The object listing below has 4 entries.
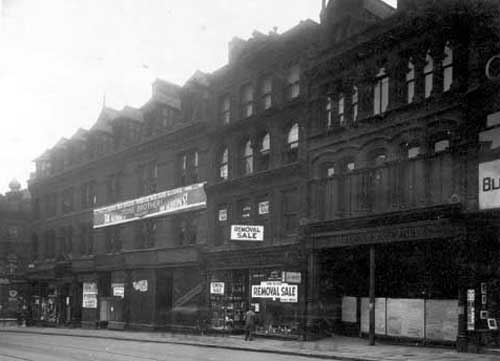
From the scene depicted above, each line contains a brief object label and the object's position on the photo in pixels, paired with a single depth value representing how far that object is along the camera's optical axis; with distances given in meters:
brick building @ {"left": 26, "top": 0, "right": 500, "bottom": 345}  24.86
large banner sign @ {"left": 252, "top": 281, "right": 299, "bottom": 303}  32.44
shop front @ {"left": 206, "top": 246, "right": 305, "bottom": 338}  32.16
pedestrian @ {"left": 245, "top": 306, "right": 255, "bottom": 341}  31.88
